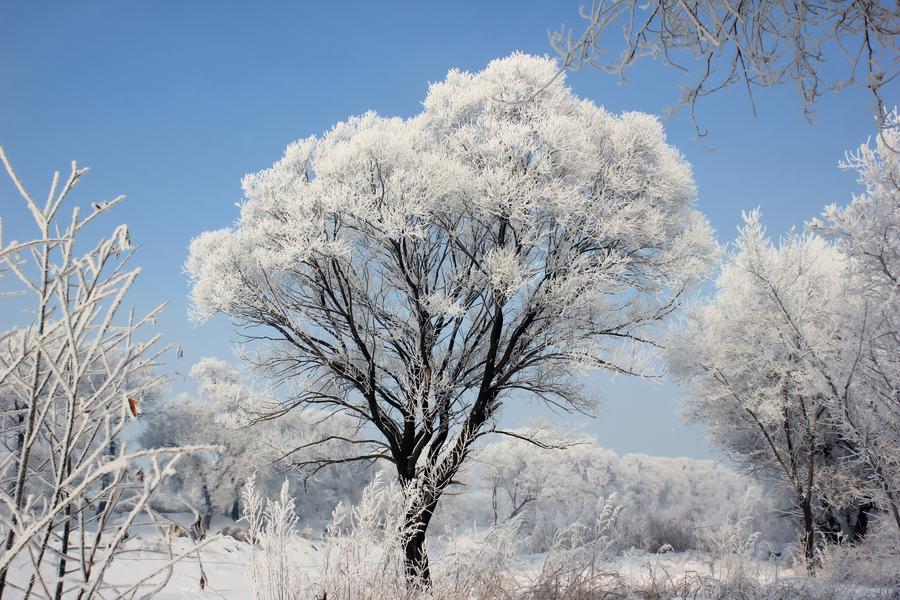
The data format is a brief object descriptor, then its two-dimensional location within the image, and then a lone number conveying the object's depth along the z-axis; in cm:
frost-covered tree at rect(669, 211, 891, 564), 1209
